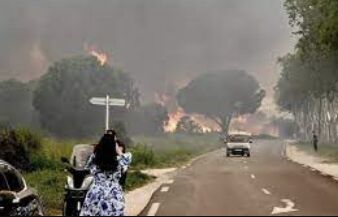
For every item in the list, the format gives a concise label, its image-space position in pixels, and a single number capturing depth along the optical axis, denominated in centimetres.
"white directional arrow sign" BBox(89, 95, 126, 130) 2602
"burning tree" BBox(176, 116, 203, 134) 15488
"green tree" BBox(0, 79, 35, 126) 11069
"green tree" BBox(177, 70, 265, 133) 15700
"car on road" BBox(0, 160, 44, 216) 1262
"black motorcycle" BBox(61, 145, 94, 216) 1418
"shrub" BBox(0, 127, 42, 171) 3397
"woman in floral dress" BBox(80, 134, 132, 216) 1195
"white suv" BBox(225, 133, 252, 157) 6538
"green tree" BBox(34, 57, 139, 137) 10075
